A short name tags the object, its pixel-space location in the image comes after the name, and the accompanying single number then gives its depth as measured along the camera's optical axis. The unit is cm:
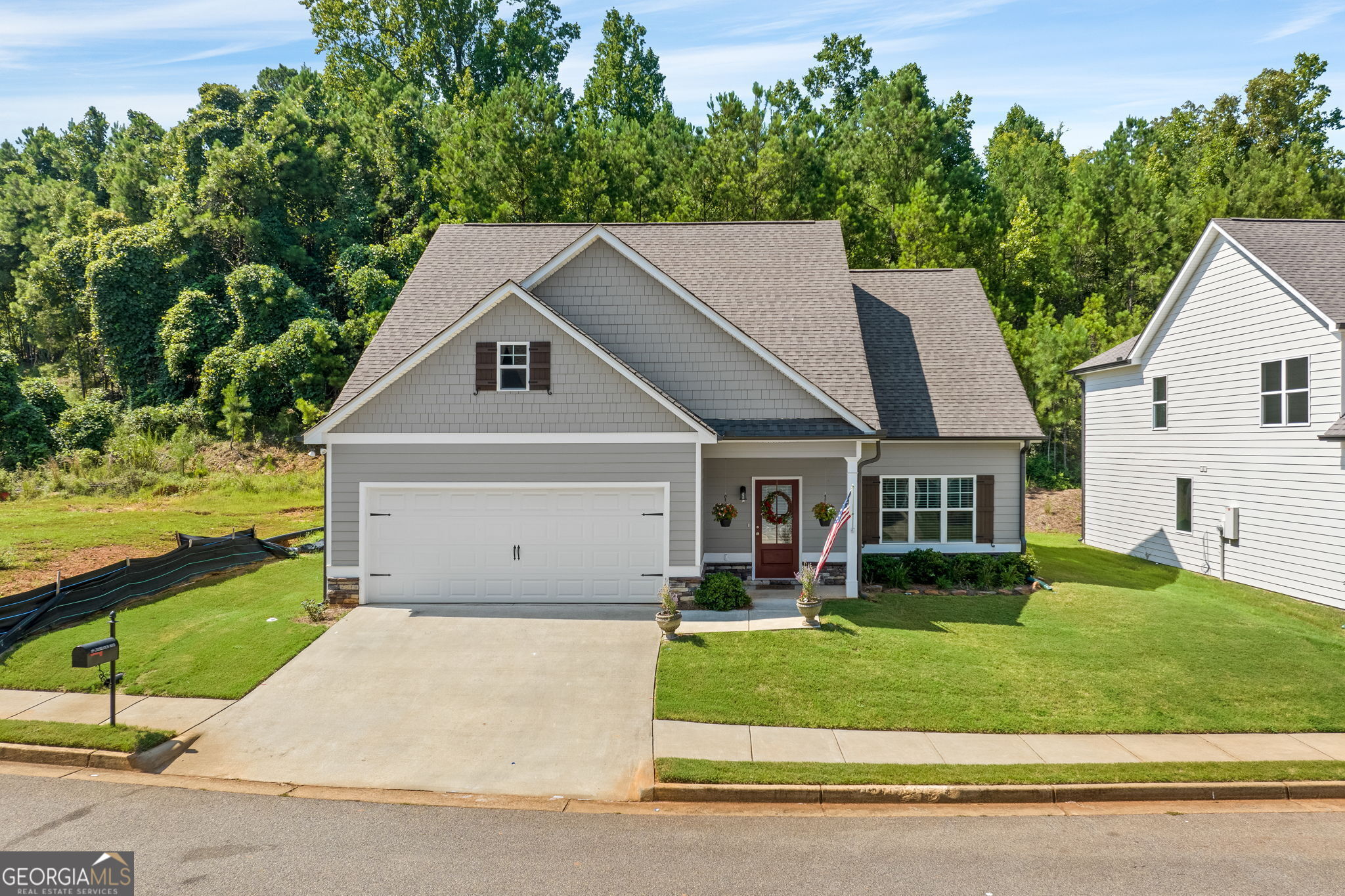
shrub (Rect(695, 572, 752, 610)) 1441
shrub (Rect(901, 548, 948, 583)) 1683
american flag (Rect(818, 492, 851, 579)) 1435
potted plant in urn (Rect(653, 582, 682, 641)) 1273
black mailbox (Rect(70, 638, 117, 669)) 921
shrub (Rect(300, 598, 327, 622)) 1404
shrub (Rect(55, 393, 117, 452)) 3362
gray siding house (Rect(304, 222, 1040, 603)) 1466
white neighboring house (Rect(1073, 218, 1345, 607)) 1598
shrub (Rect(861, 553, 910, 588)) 1659
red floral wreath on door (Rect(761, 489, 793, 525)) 1655
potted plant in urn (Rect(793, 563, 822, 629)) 1329
